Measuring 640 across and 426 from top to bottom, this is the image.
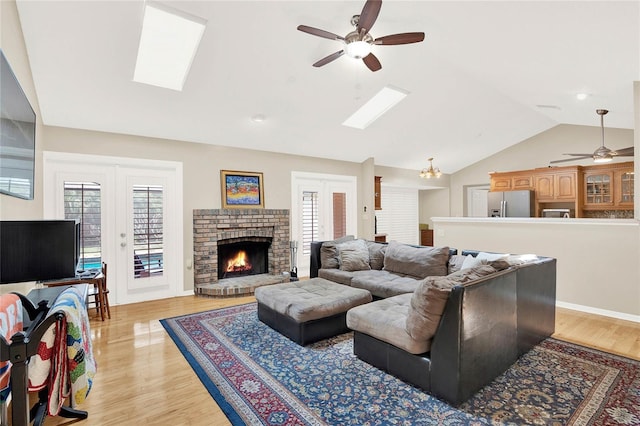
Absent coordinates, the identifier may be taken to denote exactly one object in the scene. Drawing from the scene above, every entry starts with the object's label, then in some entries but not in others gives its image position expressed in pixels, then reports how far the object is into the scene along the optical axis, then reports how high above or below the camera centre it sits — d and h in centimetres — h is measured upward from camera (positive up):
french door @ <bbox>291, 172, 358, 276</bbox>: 632 +7
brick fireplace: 503 -46
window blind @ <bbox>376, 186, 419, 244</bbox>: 888 -10
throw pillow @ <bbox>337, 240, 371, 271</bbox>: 454 -64
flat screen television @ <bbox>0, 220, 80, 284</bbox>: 176 -20
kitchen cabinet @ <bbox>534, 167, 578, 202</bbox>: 658 +53
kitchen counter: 379 -58
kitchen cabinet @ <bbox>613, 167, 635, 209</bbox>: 598 +43
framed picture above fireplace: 537 +43
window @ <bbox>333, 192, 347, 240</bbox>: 688 -4
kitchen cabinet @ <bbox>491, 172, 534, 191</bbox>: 732 +71
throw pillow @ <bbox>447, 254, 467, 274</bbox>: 384 -64
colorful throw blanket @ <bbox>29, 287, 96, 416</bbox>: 151 -73
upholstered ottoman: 304 -96
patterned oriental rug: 199 -130
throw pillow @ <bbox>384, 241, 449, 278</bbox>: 393 -64
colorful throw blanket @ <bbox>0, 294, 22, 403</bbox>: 136 -52
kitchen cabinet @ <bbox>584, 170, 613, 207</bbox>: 628 +43
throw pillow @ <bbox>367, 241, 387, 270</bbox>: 469 -66
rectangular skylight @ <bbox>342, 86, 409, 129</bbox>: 480 +173
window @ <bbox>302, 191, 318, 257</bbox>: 643 -13
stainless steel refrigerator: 700 +16
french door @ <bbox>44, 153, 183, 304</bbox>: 416 +3
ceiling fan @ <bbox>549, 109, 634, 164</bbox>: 470 +86
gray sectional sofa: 207 -87
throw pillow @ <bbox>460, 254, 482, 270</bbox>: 351 -57
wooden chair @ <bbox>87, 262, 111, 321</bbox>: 379 -98
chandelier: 698 +85
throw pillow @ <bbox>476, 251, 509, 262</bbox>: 314 -47
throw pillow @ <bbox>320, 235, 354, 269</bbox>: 474 -65
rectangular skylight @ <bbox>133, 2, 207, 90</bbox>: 289 +176
